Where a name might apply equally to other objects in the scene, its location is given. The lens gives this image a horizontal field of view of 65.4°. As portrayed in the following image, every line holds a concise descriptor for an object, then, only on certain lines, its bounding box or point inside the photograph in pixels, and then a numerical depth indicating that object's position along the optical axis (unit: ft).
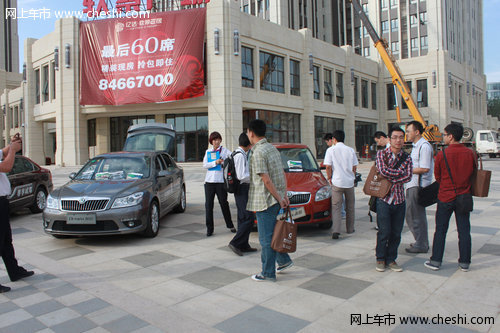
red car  21.47
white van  111.65
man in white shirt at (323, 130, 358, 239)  21.39
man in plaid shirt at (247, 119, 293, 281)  13.93
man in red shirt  14.87
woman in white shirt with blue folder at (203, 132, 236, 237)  22.70
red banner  81.61
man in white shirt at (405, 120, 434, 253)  17.72
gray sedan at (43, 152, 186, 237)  20.49
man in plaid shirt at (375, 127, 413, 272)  15.08
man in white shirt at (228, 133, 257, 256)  18.31
